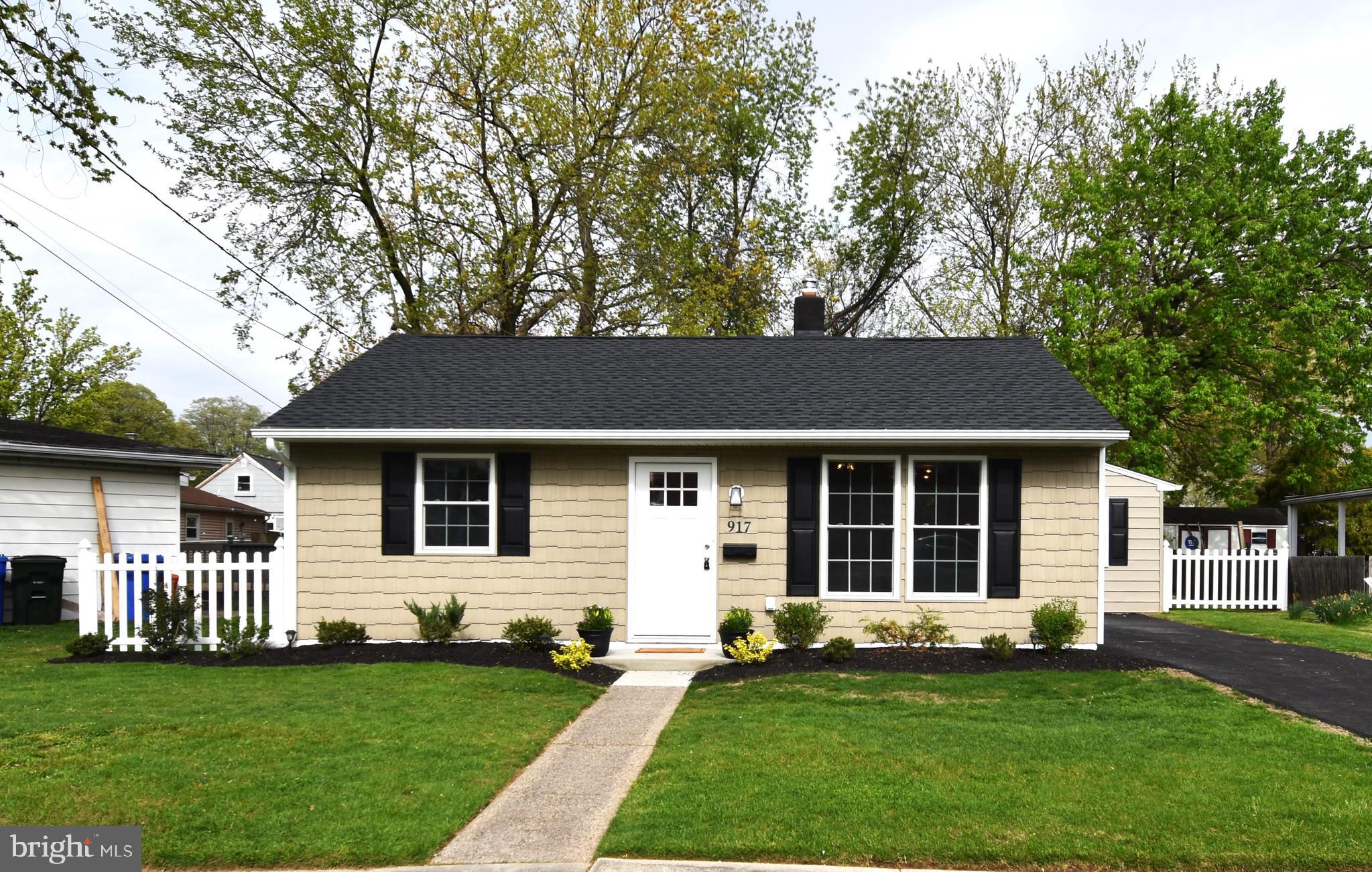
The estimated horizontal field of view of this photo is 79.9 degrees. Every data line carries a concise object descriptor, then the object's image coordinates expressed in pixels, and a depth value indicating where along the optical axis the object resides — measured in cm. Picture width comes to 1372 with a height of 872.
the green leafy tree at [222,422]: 6775
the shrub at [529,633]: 924
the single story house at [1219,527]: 1744
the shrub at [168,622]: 930
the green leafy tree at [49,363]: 2995
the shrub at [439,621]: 958
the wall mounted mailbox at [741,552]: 970
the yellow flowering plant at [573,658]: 865
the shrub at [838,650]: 886
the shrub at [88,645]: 917
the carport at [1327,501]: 1628
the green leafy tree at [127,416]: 3294
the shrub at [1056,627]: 912
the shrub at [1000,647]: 887
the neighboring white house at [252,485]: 4544
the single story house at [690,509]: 955
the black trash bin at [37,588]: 1205
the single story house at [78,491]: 1259
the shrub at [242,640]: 919
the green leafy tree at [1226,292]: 1753
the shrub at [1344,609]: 1318
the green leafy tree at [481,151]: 1927
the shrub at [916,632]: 948
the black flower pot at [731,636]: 919
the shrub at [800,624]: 935
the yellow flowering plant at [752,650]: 885
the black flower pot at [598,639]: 934
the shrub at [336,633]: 959
